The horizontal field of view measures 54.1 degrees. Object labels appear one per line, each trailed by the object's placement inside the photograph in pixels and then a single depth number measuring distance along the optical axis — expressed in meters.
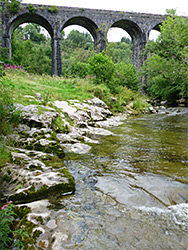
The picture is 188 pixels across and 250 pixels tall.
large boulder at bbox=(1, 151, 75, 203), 2.16
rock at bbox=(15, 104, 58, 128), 4.31
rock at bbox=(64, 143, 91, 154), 4.08
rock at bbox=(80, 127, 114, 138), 5.71
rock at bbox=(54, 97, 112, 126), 6.38
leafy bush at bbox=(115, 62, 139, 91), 16.59
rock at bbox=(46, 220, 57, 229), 1.71
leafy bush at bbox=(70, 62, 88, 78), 23.69
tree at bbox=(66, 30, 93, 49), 61.56
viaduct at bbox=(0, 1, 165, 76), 18.14
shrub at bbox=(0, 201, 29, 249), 1.40
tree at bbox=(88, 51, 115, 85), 11.61
